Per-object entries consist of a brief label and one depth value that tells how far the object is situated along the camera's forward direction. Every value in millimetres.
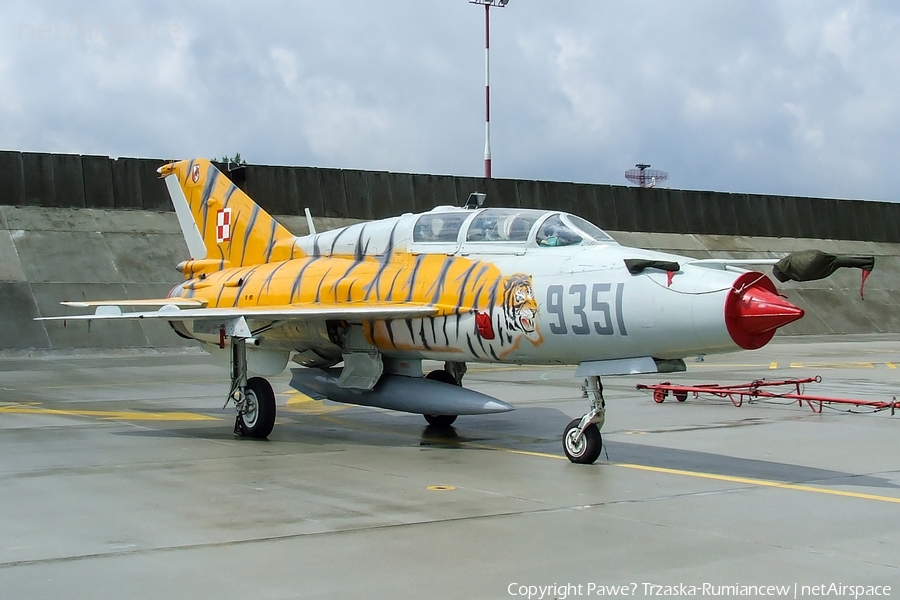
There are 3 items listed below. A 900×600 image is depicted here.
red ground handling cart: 15008
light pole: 39125
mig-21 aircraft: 8758
